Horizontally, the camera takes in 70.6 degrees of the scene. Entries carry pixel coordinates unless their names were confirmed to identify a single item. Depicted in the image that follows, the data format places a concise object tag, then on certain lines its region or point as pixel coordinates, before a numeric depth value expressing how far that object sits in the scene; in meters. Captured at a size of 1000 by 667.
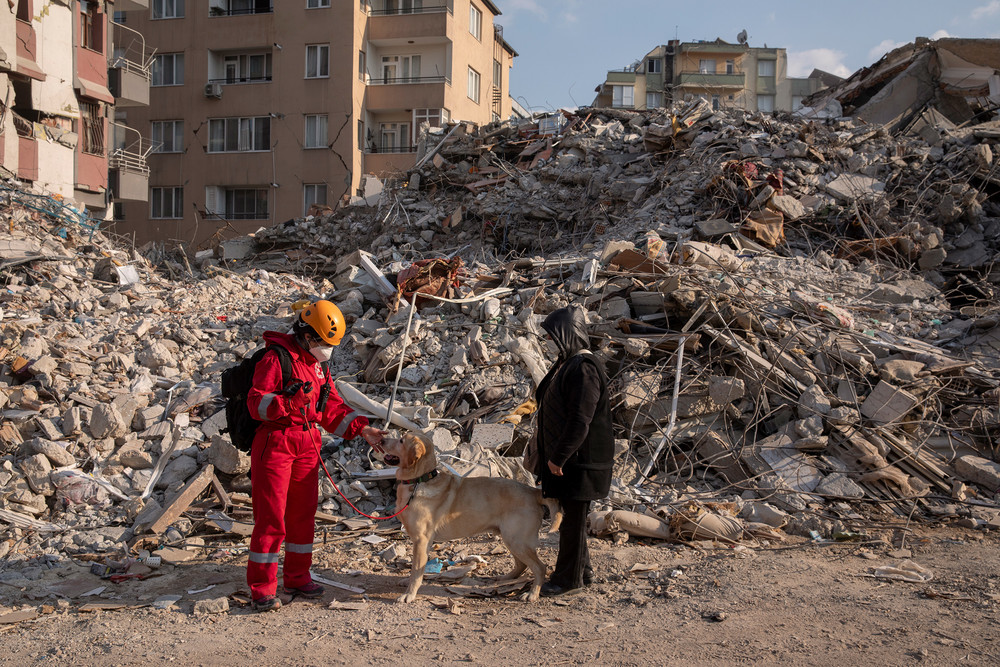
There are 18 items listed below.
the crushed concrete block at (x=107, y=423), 6.13
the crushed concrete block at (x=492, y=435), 5.99
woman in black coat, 3.90
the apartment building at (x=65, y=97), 16.78
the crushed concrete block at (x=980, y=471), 5.84
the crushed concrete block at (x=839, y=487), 5.67
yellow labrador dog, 3.98
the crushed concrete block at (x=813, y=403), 6.19
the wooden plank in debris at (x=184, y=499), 5.17
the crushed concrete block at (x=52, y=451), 5.79
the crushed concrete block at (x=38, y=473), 5.59
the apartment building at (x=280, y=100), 26.14
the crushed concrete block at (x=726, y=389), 6.32
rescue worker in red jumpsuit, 3.89
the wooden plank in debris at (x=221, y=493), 5.58
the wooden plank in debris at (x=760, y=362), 6.50
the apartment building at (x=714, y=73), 44.69
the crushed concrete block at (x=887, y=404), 6.16
